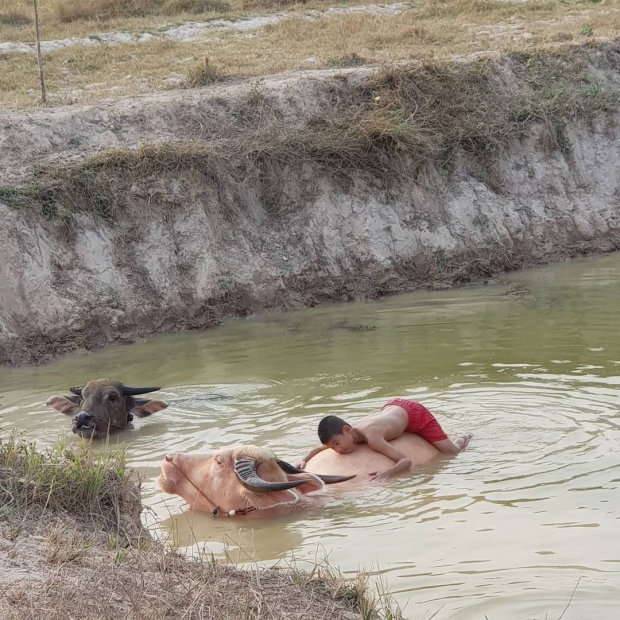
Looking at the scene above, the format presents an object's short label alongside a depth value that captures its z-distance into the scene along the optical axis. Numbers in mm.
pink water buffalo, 11937
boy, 13492
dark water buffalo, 17312
